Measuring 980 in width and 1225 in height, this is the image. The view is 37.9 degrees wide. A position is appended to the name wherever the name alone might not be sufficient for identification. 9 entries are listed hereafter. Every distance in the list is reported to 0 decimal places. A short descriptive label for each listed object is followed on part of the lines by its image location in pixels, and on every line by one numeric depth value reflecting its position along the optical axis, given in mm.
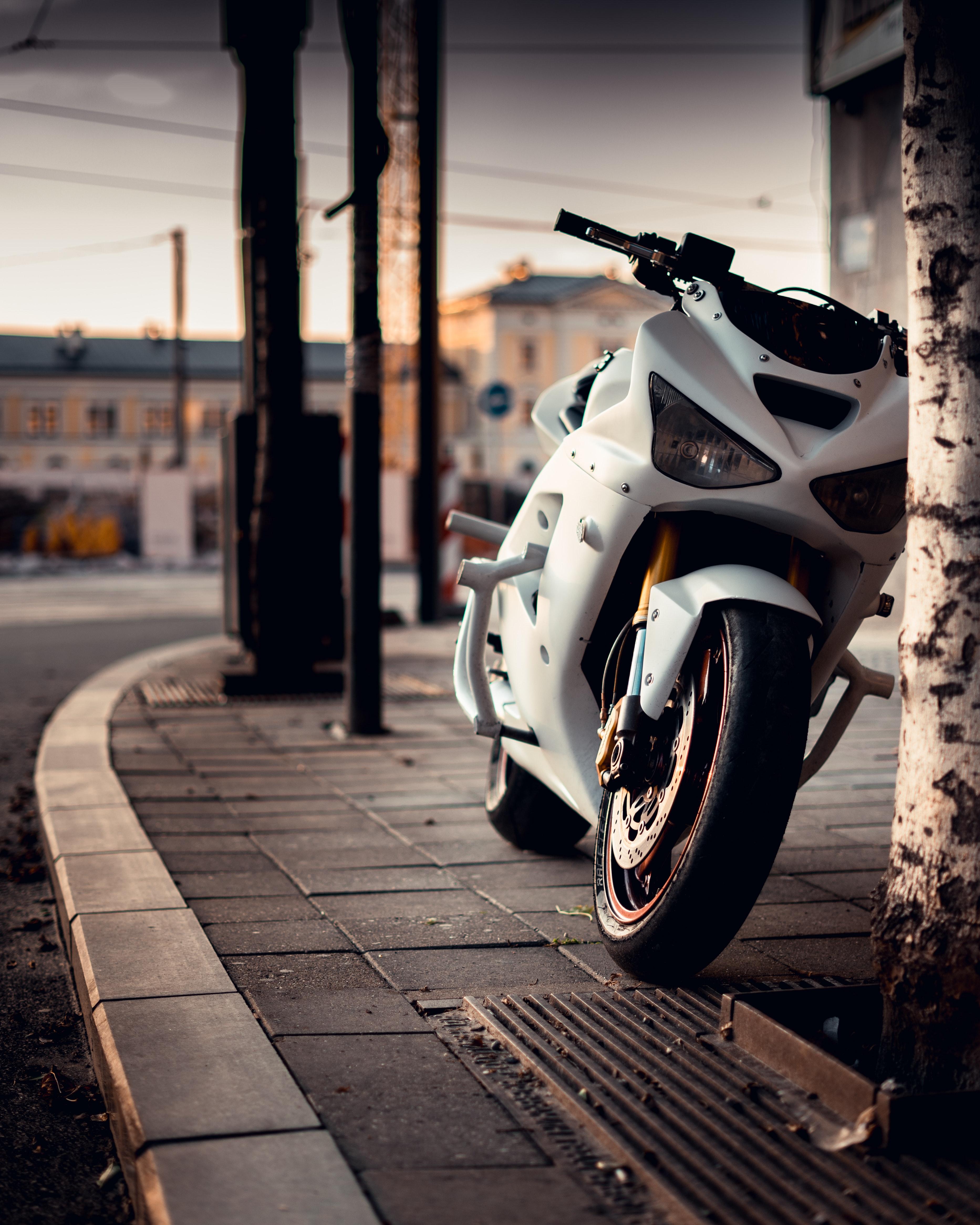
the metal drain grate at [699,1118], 1988
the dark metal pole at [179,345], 42625
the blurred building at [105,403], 80625
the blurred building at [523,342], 78500
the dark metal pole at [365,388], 6520
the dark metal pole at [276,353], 8461
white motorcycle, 2662
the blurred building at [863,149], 10258
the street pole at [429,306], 12562
